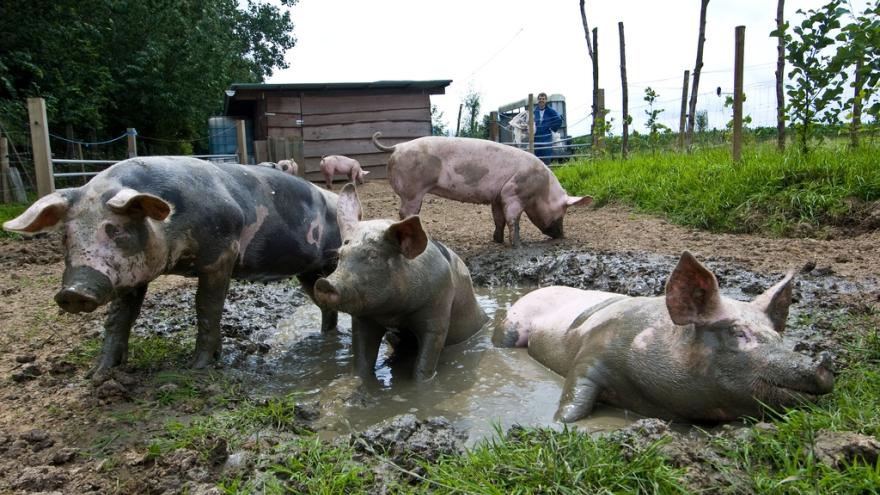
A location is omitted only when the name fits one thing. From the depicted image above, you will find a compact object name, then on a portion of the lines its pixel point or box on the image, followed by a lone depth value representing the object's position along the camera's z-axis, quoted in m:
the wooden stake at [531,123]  15.08
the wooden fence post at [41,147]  7.93
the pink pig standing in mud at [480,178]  7.28
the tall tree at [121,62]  14.52
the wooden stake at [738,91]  8.37
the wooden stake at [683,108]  13.25
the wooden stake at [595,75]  15.41
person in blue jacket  16.45
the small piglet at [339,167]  15.36
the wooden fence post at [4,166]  10.73
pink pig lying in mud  2.47
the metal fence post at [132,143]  11.96
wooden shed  16.31
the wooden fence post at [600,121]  13.62
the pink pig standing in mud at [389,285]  3.15
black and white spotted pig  2.93
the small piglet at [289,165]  13.79
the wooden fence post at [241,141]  14.52
